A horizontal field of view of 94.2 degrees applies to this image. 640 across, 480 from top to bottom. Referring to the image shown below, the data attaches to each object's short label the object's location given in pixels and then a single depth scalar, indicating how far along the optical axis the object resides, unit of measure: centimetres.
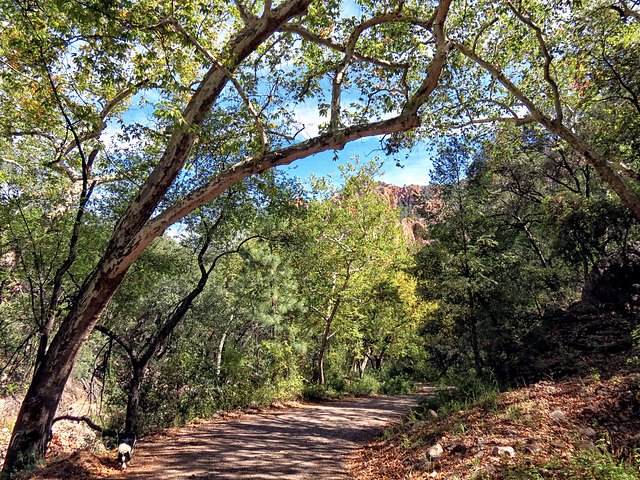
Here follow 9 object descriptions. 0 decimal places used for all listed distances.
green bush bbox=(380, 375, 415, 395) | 1667
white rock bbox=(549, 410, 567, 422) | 419
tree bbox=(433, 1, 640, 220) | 643
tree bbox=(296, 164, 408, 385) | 1420
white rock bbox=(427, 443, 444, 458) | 424
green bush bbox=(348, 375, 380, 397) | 1480
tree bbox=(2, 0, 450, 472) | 393
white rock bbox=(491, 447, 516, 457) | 361
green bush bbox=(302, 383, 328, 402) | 1246
